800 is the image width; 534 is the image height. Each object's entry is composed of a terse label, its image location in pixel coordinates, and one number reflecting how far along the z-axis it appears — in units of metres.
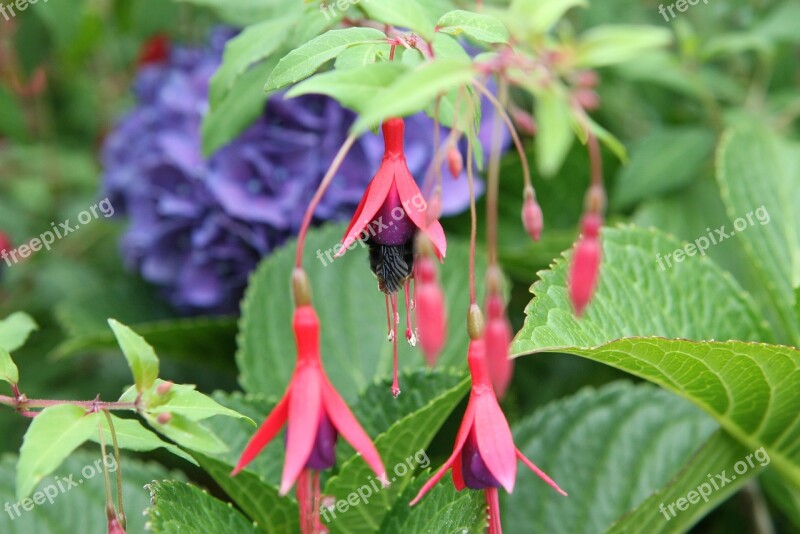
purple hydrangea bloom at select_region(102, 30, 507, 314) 0.61
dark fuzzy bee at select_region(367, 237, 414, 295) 0.45
